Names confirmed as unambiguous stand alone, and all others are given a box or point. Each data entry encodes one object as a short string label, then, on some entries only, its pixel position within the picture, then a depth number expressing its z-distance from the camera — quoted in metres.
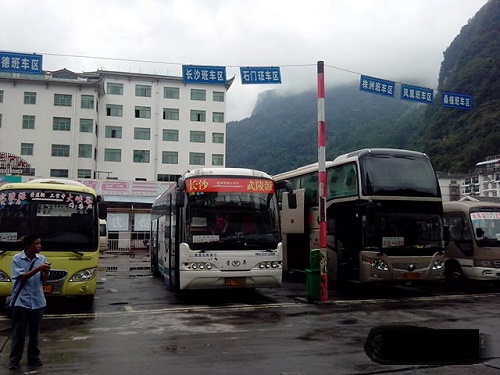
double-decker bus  12.48
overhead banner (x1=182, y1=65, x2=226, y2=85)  14.76
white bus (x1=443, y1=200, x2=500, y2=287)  13.70
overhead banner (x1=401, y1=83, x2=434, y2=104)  16.23
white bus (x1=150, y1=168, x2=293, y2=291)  11.09
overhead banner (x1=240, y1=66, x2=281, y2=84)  15.05
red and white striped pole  11.84
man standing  5.95
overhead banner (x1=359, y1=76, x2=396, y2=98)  15.63
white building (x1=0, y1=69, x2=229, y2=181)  55.19
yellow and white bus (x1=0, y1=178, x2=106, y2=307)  9.66
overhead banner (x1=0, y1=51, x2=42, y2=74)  14.00
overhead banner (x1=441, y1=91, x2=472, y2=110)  16.88
